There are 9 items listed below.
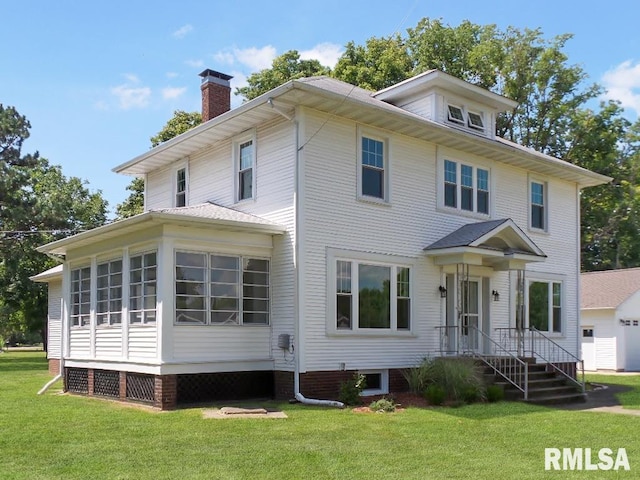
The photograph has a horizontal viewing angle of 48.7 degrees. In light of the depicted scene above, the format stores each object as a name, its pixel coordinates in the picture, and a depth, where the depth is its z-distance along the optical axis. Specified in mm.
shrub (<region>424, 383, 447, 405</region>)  14055
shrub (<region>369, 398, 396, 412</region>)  13248
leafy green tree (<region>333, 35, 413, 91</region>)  33031
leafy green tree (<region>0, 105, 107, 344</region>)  32938
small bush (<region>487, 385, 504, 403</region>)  14781
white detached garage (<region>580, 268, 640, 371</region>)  28719
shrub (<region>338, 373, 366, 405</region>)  14148
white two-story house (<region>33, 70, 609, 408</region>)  14172
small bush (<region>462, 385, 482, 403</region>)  14438
